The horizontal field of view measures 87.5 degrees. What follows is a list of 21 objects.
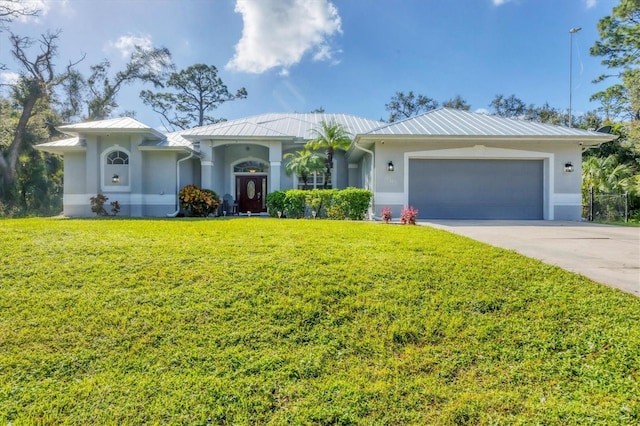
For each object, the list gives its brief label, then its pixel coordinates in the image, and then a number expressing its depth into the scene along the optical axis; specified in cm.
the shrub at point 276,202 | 1281
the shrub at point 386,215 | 1053
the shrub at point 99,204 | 1347
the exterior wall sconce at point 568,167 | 1254
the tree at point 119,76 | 2808
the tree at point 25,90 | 2089
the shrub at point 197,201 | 1346
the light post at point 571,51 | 2244
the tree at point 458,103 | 3291
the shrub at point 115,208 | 1354
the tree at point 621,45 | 2083
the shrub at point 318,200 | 1223
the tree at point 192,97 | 3158
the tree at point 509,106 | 3381
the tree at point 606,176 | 1495
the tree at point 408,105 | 3334
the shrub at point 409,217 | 991
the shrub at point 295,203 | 1244
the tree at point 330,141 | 1383
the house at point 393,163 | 1245
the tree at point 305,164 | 1338
